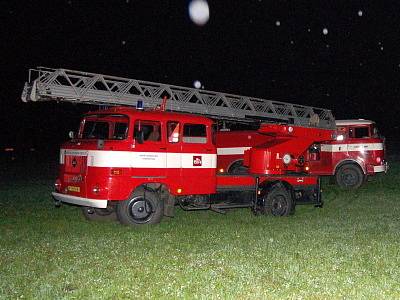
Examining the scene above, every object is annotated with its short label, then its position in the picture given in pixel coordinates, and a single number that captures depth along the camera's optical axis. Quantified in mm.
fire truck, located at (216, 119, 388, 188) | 19000
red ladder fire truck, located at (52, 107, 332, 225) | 10547
